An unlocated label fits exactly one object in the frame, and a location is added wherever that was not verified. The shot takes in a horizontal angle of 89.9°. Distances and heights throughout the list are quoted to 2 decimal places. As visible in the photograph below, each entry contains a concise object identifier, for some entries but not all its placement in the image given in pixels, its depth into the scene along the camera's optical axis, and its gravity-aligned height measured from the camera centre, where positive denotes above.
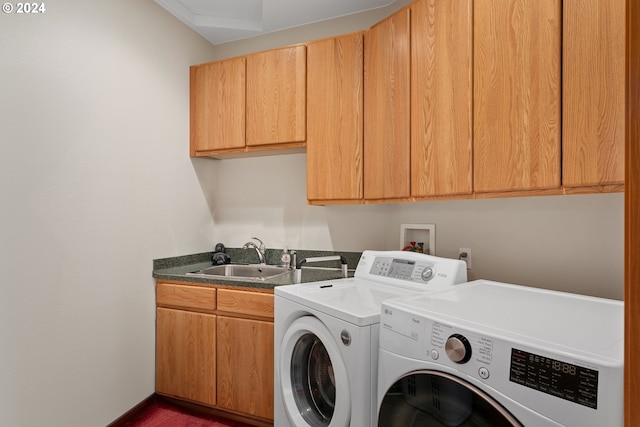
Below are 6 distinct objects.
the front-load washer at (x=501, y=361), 0.67 -0.37
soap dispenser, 2.45 -0.38
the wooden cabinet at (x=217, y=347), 1.88 -0.86
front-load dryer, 1.20 -0.53
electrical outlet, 1.82 -0.25
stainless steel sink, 2.42 -0.47
